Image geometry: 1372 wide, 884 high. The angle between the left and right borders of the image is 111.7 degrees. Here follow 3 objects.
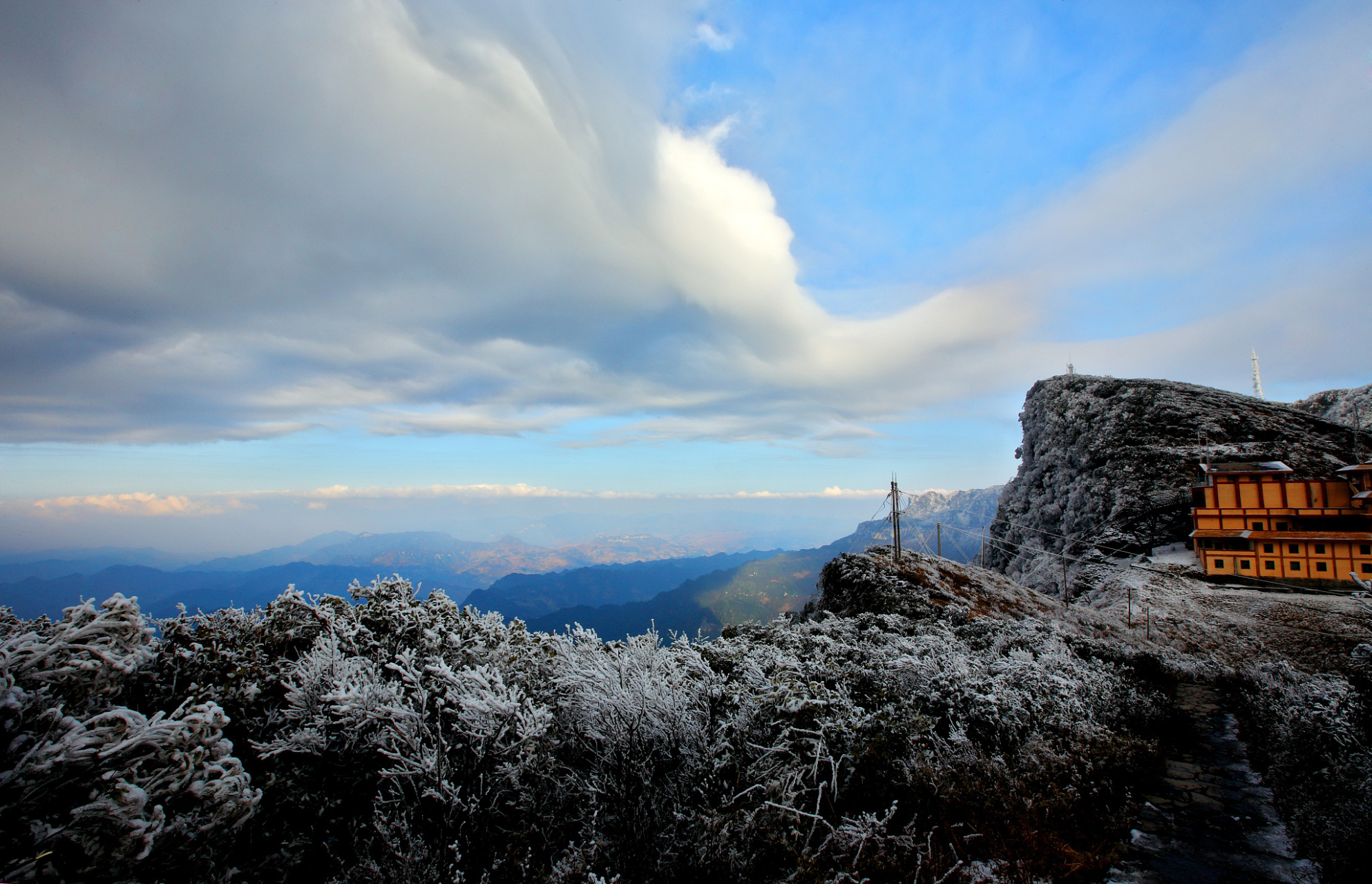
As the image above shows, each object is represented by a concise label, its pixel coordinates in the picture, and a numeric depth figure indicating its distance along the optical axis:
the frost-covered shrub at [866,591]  17.14
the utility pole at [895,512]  23.89
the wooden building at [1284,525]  28.09
